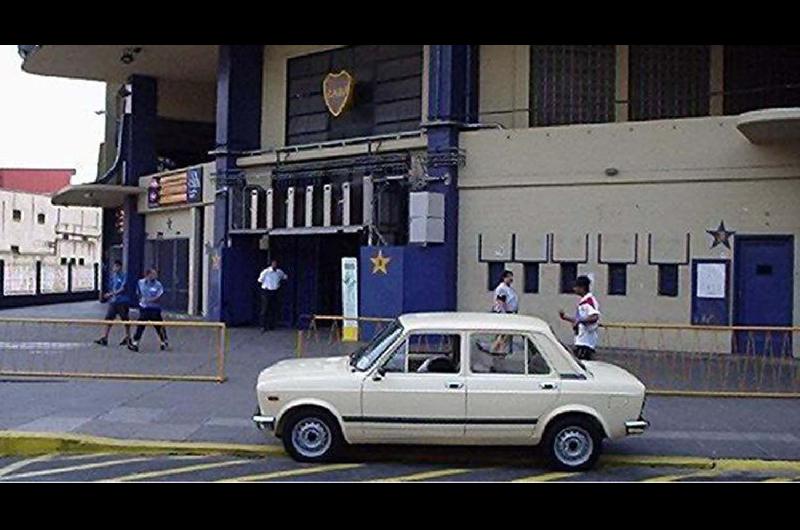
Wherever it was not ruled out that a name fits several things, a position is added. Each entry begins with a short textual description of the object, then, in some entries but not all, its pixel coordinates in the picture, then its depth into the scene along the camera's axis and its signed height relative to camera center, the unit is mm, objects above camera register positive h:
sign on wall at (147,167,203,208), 25781 +2558
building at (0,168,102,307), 35403 +1766
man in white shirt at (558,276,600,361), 11867 -622
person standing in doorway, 21245 -409
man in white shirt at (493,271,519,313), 14859 -335
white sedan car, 8469 -1226
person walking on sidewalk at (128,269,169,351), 16844 -598
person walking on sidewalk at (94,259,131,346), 17609 -753
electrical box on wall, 18344 +1227
